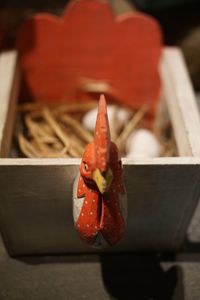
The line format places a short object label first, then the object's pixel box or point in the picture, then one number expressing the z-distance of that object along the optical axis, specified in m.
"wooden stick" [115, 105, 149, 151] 0.84
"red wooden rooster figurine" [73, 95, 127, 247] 0.52
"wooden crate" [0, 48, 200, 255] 0.62
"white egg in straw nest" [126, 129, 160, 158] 0.79
